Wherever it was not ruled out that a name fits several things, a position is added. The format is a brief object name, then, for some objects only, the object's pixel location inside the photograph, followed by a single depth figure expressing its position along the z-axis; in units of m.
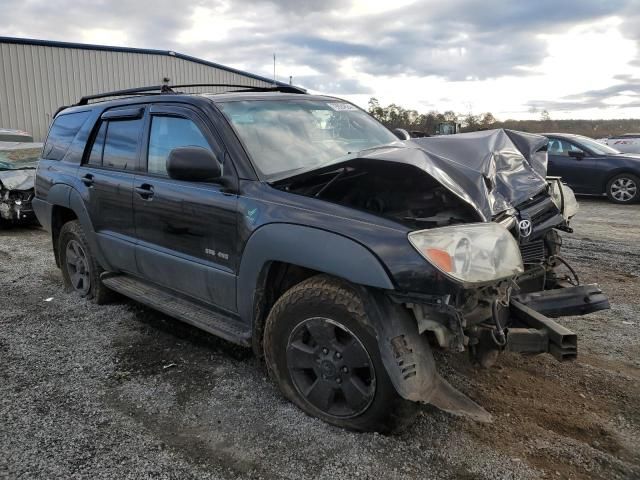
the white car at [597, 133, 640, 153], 17.98
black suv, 2.54
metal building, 18.16
